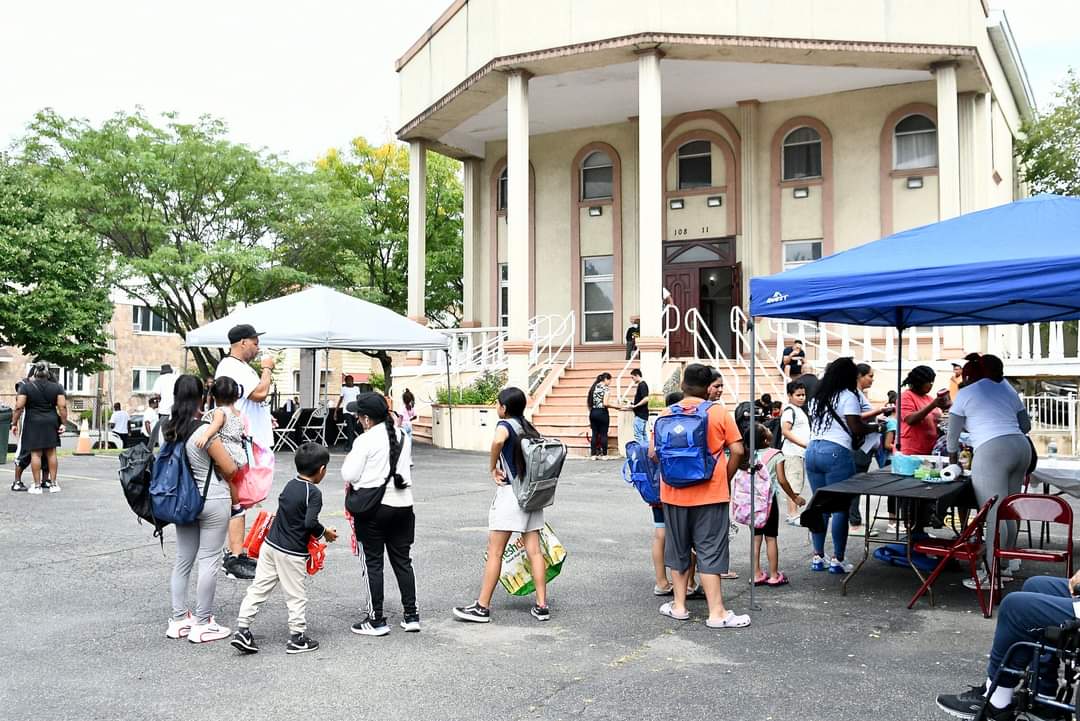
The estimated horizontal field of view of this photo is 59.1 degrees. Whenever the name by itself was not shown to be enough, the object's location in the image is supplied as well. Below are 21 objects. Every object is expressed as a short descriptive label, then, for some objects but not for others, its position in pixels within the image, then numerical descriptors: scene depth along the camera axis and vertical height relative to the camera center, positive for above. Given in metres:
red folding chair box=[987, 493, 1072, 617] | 6.08 -0.91
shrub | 20.55 -0.30
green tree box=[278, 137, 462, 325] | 32.19 +5.18
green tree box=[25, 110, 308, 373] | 27.88 +5.47
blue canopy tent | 6.07 +0.71
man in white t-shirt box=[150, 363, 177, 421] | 12.51 -0.06
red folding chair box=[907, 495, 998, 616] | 6.57 -1.24
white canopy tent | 15.30 +0.90
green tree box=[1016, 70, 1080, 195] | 26.86 +6.55
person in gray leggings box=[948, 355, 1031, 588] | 6.93 -0.45
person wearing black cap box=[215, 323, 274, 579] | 7.15 -0.02
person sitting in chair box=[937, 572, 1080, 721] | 4.05 -1.09
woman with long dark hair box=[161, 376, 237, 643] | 5.83 -0.89
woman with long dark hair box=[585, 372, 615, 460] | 17.58 -0.68
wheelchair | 3.84 -1.25
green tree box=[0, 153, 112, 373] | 25.97 +2.94
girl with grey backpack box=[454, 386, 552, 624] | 6.25 -0.93
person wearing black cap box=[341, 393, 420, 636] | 5.82 -0.76
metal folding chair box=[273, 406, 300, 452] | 18.94 -1.11
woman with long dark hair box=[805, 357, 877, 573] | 7.75 -0.50
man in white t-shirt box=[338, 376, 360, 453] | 20.06 -0.67
